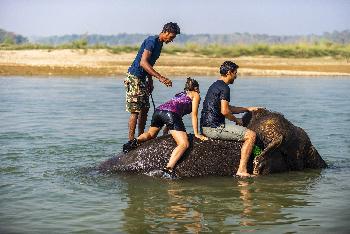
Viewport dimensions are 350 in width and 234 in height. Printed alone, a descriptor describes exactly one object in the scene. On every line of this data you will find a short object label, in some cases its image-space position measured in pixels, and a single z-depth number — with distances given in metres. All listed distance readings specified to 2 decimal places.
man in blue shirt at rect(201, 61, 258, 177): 13.89
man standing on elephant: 14.77
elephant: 14.13
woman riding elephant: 13.84
